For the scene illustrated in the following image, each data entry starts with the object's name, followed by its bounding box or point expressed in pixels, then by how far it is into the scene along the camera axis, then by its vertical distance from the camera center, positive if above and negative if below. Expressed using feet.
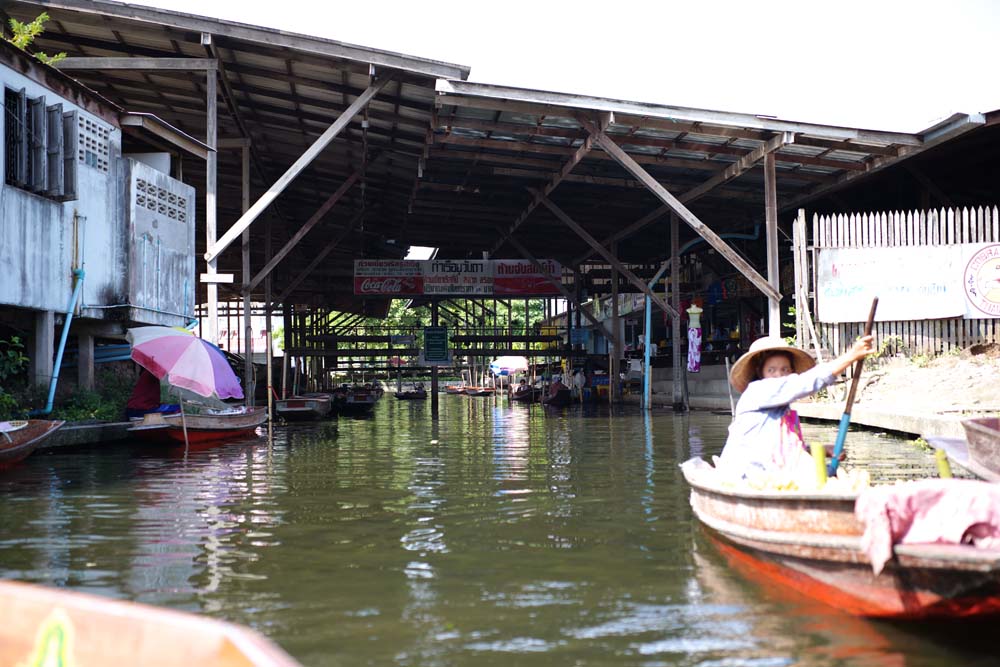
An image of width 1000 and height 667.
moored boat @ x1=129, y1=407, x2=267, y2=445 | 48.52 -3.64
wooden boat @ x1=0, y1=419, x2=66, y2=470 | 34.96 -2.83
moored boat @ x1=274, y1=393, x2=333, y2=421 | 81.35 -4.22
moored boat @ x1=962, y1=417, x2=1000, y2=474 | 22.71 -2.42
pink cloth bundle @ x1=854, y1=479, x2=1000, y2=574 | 13.12 -2.46
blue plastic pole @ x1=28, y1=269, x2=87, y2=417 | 46.59 +1.55
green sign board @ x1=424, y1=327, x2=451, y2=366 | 103.81 +1.75
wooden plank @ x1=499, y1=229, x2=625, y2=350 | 97.73 +7.02
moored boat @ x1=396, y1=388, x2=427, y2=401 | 167.36 -6.71
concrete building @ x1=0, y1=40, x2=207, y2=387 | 46.55 +8.79
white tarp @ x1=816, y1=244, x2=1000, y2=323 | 50.49 +3.98
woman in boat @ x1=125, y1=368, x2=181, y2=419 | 53.57 -1.92
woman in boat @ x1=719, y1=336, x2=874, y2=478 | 18.74 -1.21
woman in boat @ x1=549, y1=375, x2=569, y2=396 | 112.47 -3.81
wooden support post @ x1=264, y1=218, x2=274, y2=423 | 79.87 +2.42
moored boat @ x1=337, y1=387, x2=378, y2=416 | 112.78 -5.29
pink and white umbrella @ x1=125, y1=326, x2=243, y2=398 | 48.60 +0.22
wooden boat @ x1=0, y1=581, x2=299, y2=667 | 7.68 -2.49
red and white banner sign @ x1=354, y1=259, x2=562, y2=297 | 100.99 +9.23
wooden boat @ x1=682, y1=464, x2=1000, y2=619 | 12.61 -3.30
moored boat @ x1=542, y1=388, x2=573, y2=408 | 110.22 -5.08
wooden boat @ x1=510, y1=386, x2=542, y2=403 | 134.92 -5.63
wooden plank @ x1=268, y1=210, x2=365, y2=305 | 87.96 +10.47
